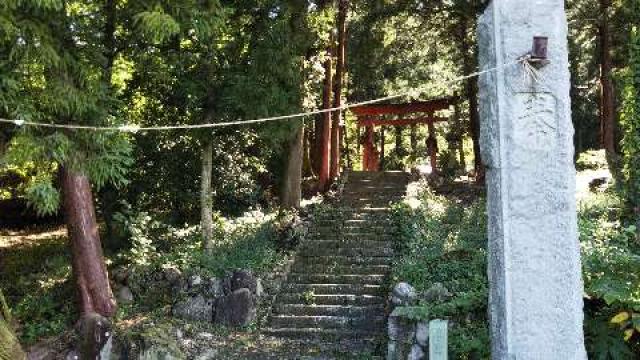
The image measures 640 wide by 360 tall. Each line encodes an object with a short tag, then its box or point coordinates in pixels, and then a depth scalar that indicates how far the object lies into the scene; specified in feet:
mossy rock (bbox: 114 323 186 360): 26.43
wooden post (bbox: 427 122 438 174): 58.90
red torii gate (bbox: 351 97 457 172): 57.11
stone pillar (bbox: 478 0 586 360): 14.76
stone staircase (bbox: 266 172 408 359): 30.50
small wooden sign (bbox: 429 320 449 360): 18.01
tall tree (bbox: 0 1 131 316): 21.91
